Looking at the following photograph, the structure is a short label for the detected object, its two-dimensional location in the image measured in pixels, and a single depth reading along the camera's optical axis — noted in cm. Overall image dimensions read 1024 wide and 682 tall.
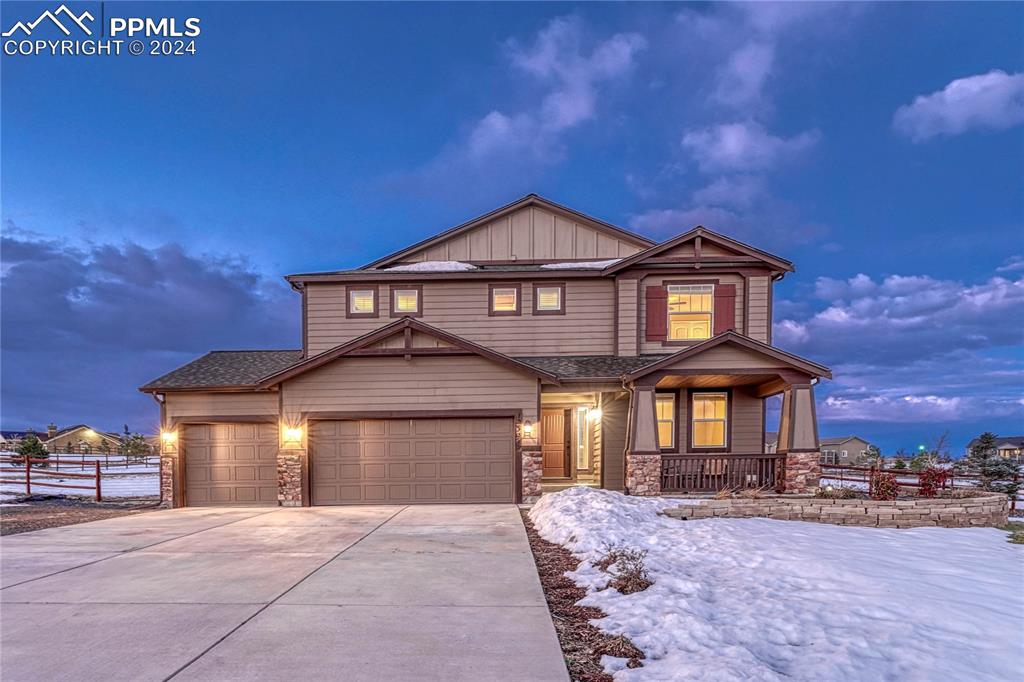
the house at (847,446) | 5228
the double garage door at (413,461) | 1238
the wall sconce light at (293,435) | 1236
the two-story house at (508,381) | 1227
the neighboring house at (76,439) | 5866
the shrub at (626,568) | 533
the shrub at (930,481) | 986
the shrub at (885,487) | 986
